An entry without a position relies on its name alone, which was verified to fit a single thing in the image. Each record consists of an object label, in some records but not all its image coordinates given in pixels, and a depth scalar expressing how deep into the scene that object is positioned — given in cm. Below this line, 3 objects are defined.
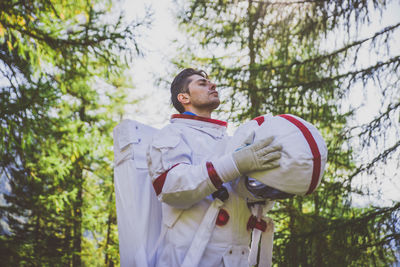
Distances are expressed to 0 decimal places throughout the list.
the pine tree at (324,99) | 353
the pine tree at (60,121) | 466
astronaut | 174
